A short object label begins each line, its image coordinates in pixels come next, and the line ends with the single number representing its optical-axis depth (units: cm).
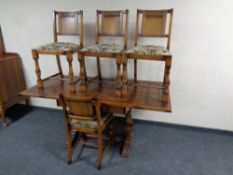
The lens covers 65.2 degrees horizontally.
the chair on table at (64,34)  187
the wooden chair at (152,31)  167
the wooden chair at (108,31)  179
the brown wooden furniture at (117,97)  165
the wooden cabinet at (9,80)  248
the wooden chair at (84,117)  154
